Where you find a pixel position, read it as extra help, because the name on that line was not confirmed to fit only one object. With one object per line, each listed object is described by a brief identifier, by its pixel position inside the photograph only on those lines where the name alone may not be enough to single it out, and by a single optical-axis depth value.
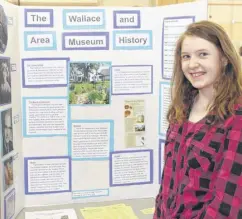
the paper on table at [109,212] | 1.69
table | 1.70
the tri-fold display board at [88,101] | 1.68
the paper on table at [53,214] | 1.66
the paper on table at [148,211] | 1.73
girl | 1.10
